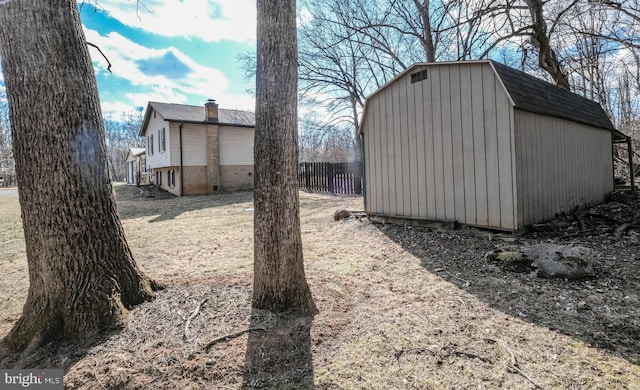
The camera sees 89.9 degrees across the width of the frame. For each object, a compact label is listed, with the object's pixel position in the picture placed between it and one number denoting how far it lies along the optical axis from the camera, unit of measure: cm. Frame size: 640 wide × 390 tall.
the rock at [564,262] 344
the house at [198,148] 1645
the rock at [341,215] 769
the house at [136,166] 2438
